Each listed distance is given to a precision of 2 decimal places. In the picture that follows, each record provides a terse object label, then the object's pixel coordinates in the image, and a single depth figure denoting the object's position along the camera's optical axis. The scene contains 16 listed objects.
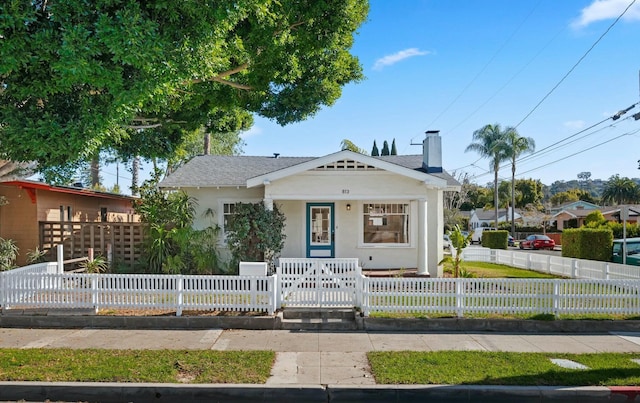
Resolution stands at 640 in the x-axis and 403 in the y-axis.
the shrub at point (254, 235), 12.30
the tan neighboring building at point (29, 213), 13.24
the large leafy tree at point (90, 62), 5.56
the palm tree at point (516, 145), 42.44
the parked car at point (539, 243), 34.03
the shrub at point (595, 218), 31.82
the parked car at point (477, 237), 43.33
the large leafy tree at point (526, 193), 71.06
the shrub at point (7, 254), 11.85
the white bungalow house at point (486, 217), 62.49
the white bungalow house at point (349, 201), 12.52
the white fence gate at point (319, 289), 8.73
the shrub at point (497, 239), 26.68
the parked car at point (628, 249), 15.40
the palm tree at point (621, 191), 70.69
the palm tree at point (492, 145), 42.72
